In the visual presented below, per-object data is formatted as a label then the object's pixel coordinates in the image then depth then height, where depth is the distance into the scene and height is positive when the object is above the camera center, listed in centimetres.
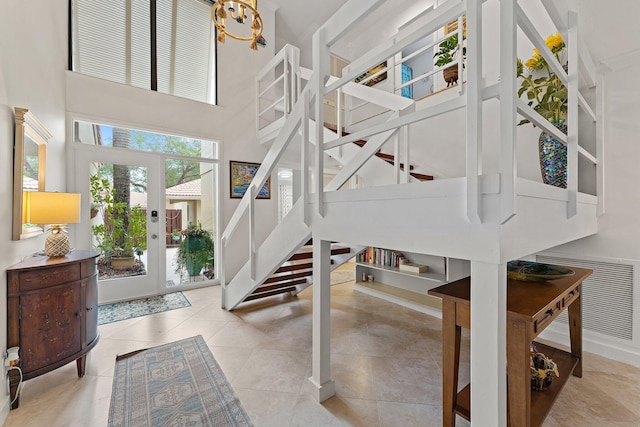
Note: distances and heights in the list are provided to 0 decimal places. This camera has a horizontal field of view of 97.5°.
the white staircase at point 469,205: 99 +3
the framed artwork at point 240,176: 448 +59
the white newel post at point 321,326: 181 -74
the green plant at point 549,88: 220 +101
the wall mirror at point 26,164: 187 +37
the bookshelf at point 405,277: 312 -88
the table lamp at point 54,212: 198 +1
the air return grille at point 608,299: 217 -71
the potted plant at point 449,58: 305 +170
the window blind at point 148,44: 356 +236
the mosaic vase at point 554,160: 209 +39
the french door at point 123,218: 347 -7
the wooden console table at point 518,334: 121 -55
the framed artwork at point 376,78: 479 +234
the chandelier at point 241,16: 238 +172
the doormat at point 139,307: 316 -116
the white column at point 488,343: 101 -48
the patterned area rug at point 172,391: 165 -120
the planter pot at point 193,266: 424 -82
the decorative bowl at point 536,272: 156 -35
